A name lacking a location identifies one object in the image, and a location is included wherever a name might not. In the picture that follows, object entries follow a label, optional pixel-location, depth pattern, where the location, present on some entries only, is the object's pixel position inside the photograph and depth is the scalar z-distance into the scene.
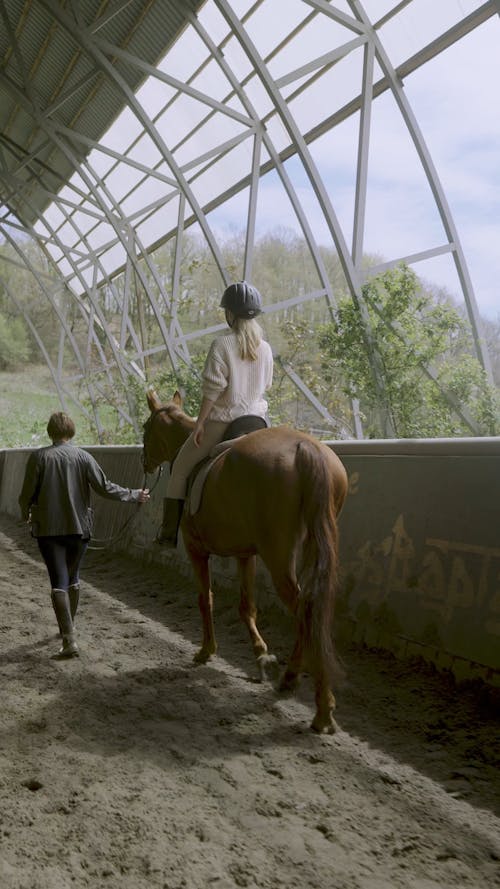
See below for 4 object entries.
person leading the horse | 5.41
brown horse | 3.81
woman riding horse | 4.93
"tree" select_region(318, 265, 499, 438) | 10.75
